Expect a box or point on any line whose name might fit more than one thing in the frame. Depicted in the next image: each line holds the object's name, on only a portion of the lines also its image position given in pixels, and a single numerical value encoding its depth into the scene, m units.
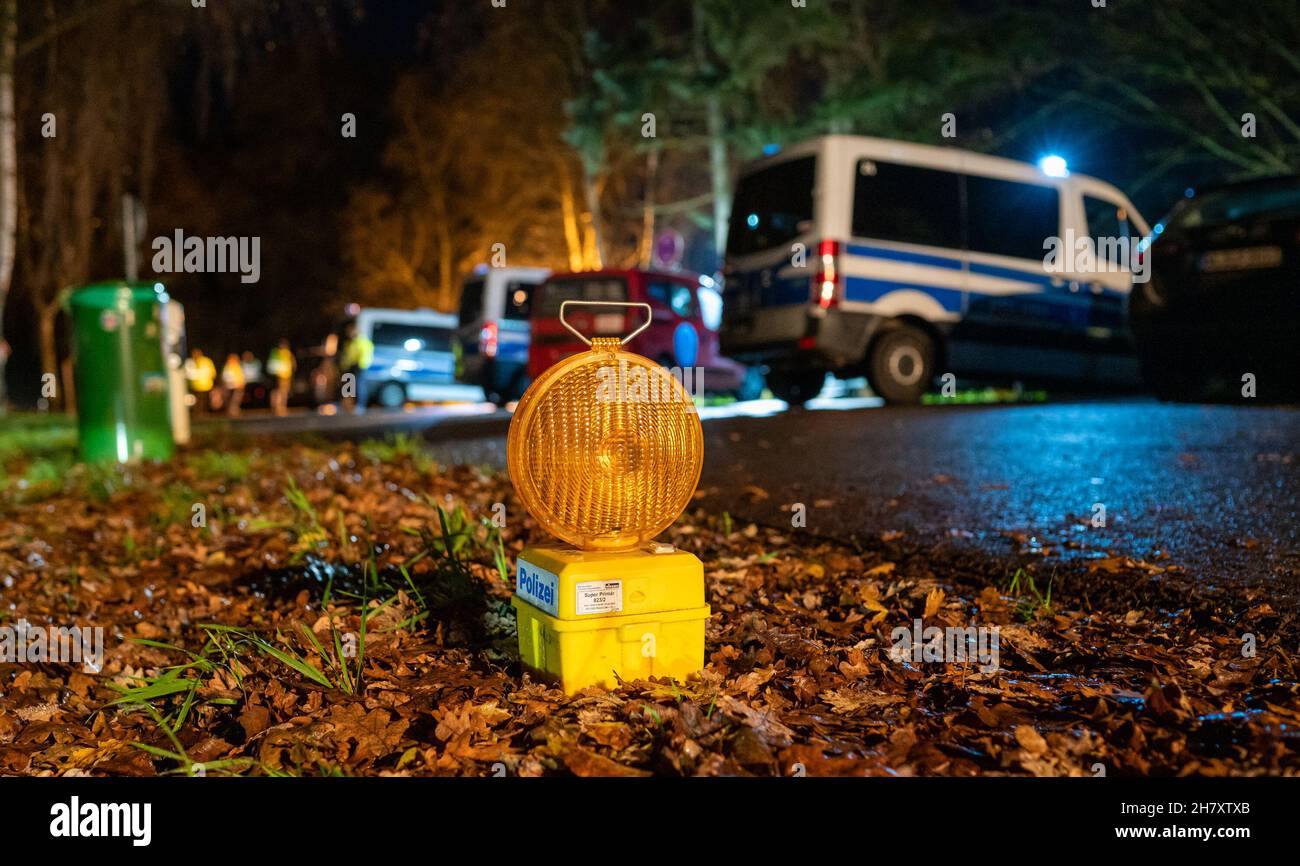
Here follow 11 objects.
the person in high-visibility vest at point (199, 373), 23.14
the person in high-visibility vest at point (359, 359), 21.16
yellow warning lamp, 2.77
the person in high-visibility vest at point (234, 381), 23.56
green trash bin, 8.99
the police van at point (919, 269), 9.84
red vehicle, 11.70
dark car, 7.56
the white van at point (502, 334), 15.49
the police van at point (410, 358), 21.45
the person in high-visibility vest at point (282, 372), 23.76
